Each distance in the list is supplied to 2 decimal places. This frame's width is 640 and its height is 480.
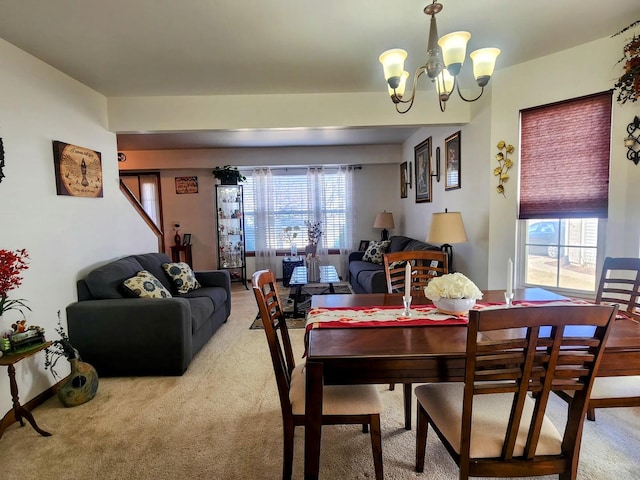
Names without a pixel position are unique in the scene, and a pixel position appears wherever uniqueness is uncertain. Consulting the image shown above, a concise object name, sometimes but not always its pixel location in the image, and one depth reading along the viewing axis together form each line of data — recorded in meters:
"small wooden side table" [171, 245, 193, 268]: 6.28
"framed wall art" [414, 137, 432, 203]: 4.64
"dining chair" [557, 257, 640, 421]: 1.56
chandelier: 1.58
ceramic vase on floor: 2.32
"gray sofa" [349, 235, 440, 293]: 4.03
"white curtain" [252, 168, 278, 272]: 6.36
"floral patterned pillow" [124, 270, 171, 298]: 2.95
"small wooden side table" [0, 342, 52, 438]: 1.95
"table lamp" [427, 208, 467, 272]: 3.03
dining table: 1.29
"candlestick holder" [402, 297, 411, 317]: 1.77
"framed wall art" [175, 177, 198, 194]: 6.37
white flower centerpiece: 1.70
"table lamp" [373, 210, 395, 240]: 6.08
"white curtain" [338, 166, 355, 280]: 6.40
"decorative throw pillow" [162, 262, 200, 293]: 3.70
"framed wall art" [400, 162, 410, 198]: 5.89
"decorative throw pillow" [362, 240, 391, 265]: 5.39
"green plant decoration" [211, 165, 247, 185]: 5.88
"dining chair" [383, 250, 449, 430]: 2.43
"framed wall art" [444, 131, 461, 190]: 3.69
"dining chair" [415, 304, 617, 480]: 1.03
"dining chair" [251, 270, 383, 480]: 1.52
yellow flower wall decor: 2.98
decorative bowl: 1.71
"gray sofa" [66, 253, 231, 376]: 2.66
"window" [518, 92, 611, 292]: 2.53
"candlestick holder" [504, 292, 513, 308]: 1.79
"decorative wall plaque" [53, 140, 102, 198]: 2.65
